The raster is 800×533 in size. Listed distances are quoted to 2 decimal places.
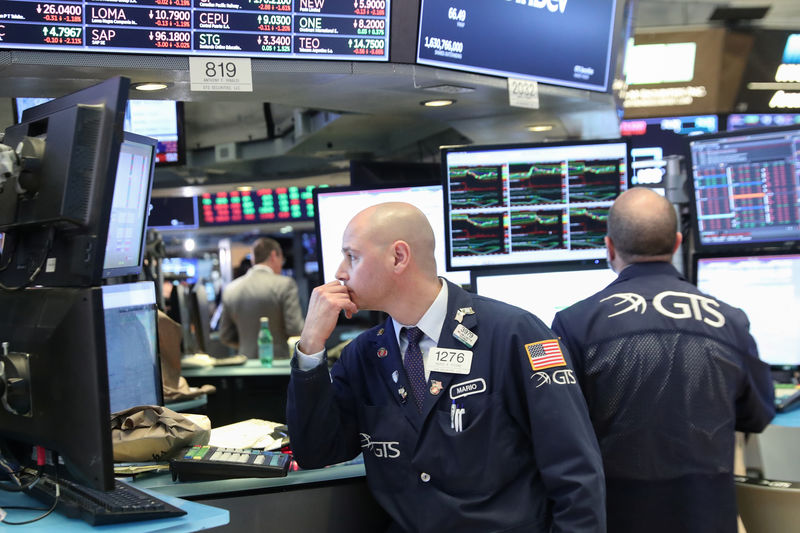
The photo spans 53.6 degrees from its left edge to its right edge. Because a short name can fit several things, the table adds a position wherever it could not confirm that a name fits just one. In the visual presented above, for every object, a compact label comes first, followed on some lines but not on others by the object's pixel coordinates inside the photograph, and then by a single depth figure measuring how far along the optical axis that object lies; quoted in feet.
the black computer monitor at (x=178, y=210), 19.12
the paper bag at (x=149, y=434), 6.46
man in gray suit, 18.03
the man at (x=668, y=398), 6.64
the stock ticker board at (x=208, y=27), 7.95
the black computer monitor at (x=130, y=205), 7.87
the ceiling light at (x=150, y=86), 9.14
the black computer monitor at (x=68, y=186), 4.42
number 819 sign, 8.61
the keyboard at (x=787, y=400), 8.50
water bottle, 15.76
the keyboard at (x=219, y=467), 6.17
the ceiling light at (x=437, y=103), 12.17
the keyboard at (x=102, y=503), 4.77
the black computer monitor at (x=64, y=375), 4.45
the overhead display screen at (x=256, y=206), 25.20
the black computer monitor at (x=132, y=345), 7.95
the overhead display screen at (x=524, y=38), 10.23
